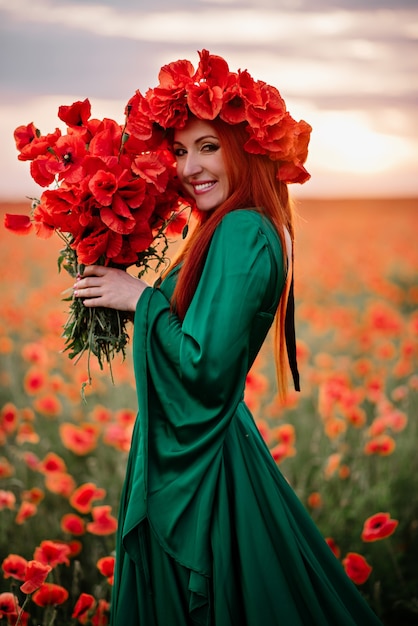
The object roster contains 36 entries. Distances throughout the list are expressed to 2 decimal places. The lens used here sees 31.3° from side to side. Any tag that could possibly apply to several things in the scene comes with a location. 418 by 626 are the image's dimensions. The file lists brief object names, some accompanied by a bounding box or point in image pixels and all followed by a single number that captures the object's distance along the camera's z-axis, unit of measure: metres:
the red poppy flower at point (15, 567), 2.44
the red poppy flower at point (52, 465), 3.27
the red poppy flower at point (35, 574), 2.23
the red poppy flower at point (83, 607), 2.34
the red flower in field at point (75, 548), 2.84
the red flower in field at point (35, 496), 3.07
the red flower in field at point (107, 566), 2.55
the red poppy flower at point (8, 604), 2.31
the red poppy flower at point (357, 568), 2.69
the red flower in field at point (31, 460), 3.48
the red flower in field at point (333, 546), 2.94
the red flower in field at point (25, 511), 2.92
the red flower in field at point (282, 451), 3.25
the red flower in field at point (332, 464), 3.44
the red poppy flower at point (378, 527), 2.71
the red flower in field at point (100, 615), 2.54
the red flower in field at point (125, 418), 3.66
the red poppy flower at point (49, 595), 2.37
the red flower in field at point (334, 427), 3.68
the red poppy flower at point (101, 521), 2.83
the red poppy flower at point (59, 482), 3.24
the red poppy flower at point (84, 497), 2.93
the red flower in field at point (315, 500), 3.33
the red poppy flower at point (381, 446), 3.54
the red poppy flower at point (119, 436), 3.40
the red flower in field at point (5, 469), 3.39
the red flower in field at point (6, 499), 3.00
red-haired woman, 1.94
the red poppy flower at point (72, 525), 2.90
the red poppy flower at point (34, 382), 4.03
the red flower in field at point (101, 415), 3.77
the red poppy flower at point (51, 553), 2.49
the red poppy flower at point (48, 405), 3.99
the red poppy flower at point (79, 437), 3.54
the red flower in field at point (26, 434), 3.46
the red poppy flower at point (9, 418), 3.59
